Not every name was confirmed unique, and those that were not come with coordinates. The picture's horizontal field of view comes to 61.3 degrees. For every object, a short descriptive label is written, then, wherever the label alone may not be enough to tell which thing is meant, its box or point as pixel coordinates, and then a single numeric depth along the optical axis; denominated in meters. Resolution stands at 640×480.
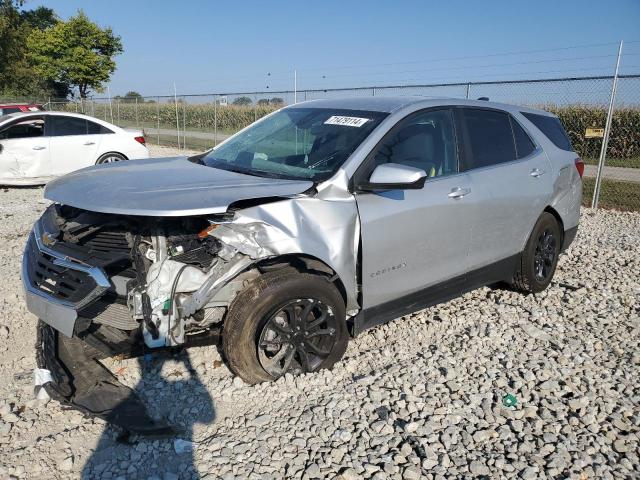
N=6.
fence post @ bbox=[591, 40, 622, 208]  9.11
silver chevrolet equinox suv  3.07
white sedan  10.12
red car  16.75
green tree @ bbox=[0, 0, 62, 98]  37.50
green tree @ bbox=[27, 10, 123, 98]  34.00
